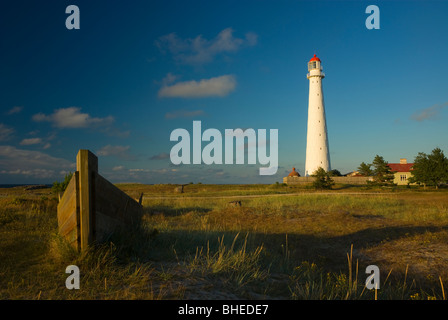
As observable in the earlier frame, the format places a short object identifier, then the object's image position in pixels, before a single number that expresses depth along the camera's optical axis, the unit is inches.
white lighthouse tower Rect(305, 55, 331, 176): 2124.8
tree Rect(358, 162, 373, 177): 1693.4
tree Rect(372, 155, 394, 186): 1626.5
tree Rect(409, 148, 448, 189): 1606.8
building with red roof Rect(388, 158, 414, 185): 2331.6
